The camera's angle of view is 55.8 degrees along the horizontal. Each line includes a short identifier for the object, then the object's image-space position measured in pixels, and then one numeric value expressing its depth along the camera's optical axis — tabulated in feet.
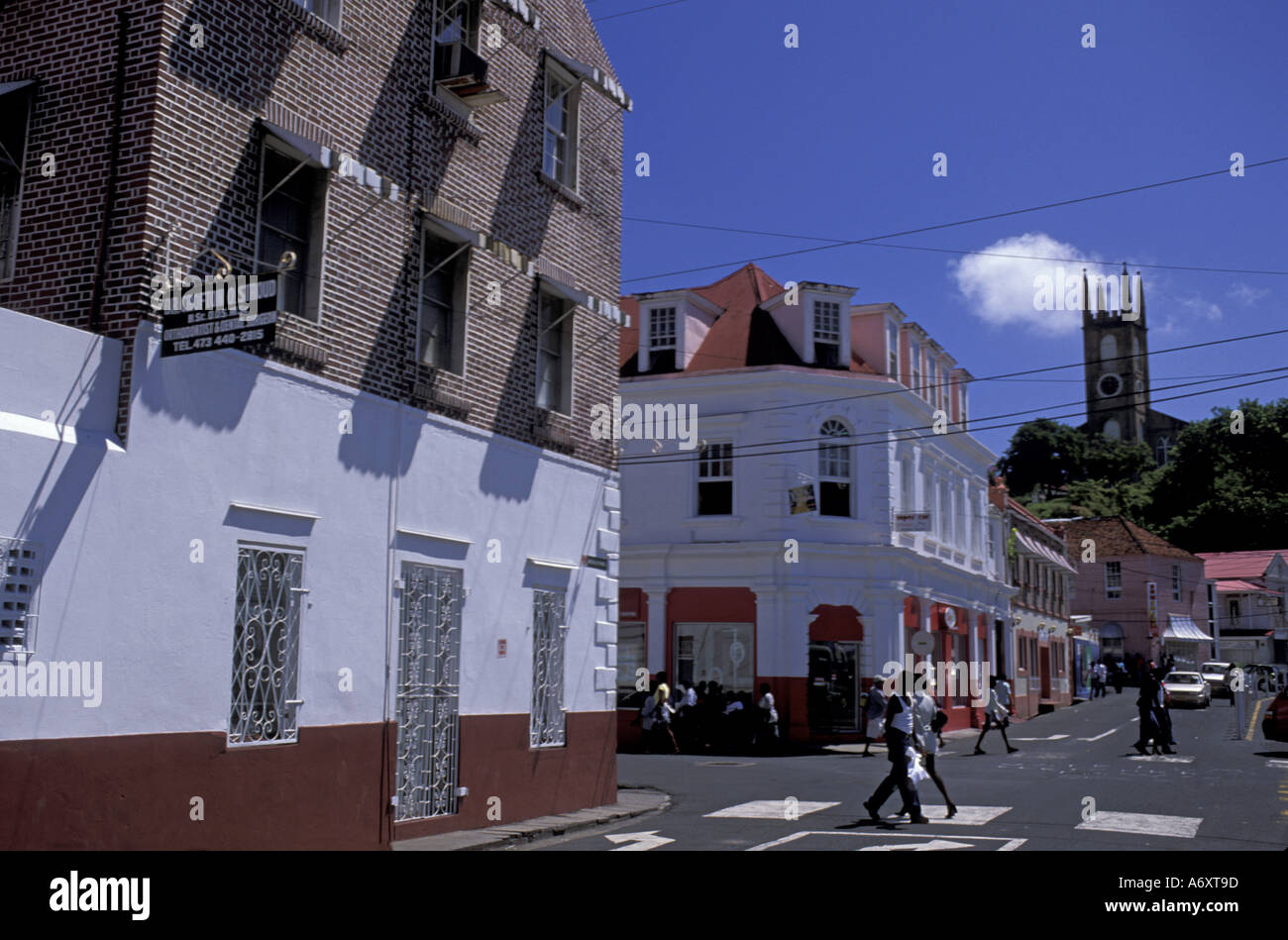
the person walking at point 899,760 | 46.09
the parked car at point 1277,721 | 81.20
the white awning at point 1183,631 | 242.58
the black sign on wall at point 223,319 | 30.89
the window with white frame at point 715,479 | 101.45
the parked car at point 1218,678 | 189.98
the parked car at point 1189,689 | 157.84
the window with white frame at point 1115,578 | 245.45
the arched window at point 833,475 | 100.53
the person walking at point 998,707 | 83.80
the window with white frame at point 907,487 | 105.40
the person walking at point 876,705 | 67.82
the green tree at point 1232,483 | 286.46
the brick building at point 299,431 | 30.50
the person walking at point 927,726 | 47.57
